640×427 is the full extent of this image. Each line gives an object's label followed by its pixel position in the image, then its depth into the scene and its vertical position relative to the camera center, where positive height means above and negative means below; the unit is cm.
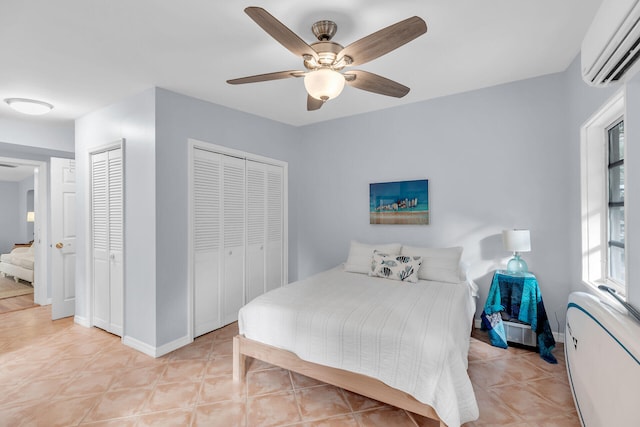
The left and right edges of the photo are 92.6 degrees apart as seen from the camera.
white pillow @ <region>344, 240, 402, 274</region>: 338 -48
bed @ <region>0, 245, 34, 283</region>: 548 -91
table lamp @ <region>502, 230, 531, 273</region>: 281 -27
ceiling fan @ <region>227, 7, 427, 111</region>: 151 +92
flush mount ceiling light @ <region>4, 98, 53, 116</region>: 301 +110
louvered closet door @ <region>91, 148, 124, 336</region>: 323 -27
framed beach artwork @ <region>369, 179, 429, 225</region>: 356 +12
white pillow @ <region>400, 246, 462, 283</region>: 298 -52
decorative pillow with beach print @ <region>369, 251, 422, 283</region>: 302 -55
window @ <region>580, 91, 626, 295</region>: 229 +8
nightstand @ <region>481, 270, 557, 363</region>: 270 -93
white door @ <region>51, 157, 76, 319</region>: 392 -28
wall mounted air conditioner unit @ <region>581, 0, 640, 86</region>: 125 +77
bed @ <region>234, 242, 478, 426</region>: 165 -80
